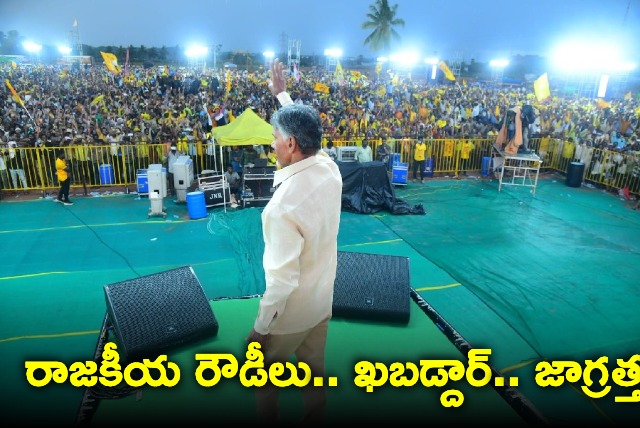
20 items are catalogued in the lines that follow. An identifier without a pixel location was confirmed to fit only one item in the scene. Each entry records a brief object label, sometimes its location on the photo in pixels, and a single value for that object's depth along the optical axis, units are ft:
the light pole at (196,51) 140.67
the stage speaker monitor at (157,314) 11.82
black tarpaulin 32.17
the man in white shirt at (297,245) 6.81
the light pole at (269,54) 160.63
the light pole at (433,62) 138.52
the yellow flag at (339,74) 87.73
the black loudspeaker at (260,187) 32.99
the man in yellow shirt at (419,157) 40.98
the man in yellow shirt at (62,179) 31.07
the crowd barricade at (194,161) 35.12
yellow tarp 31.04
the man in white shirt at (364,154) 38.22
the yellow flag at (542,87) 42.34
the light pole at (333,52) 153.07
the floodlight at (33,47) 150.71
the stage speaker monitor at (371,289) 14.12
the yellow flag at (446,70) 68.13
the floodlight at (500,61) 126.68
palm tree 144.97
